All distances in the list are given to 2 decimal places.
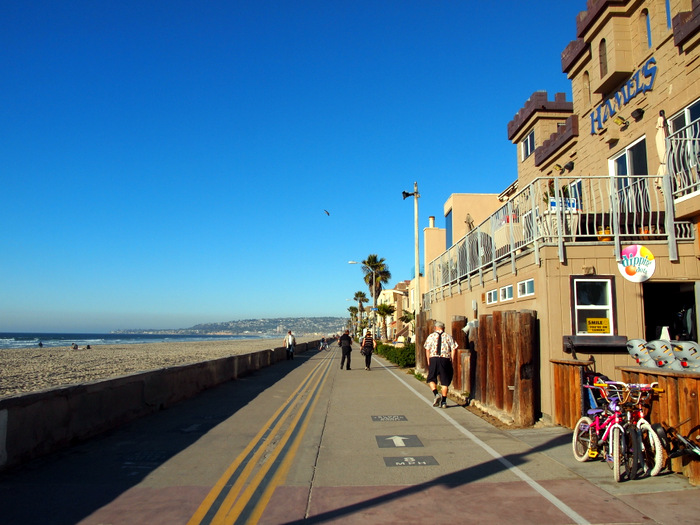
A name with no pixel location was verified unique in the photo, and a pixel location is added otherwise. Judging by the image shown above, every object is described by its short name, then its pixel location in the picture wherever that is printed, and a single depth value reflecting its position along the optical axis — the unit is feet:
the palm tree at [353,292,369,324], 338.54
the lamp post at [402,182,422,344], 86.35
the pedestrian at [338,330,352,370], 83.82
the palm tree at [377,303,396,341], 225.17
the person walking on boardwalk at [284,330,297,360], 116.37
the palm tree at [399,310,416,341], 166.20
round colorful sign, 31.01
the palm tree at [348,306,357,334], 424.87
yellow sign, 30.68
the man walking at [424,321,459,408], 40.65
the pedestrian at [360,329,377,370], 82.12
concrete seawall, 23.40
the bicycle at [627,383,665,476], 19.95
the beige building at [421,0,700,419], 31.01
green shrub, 82.89
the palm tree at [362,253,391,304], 240.94
